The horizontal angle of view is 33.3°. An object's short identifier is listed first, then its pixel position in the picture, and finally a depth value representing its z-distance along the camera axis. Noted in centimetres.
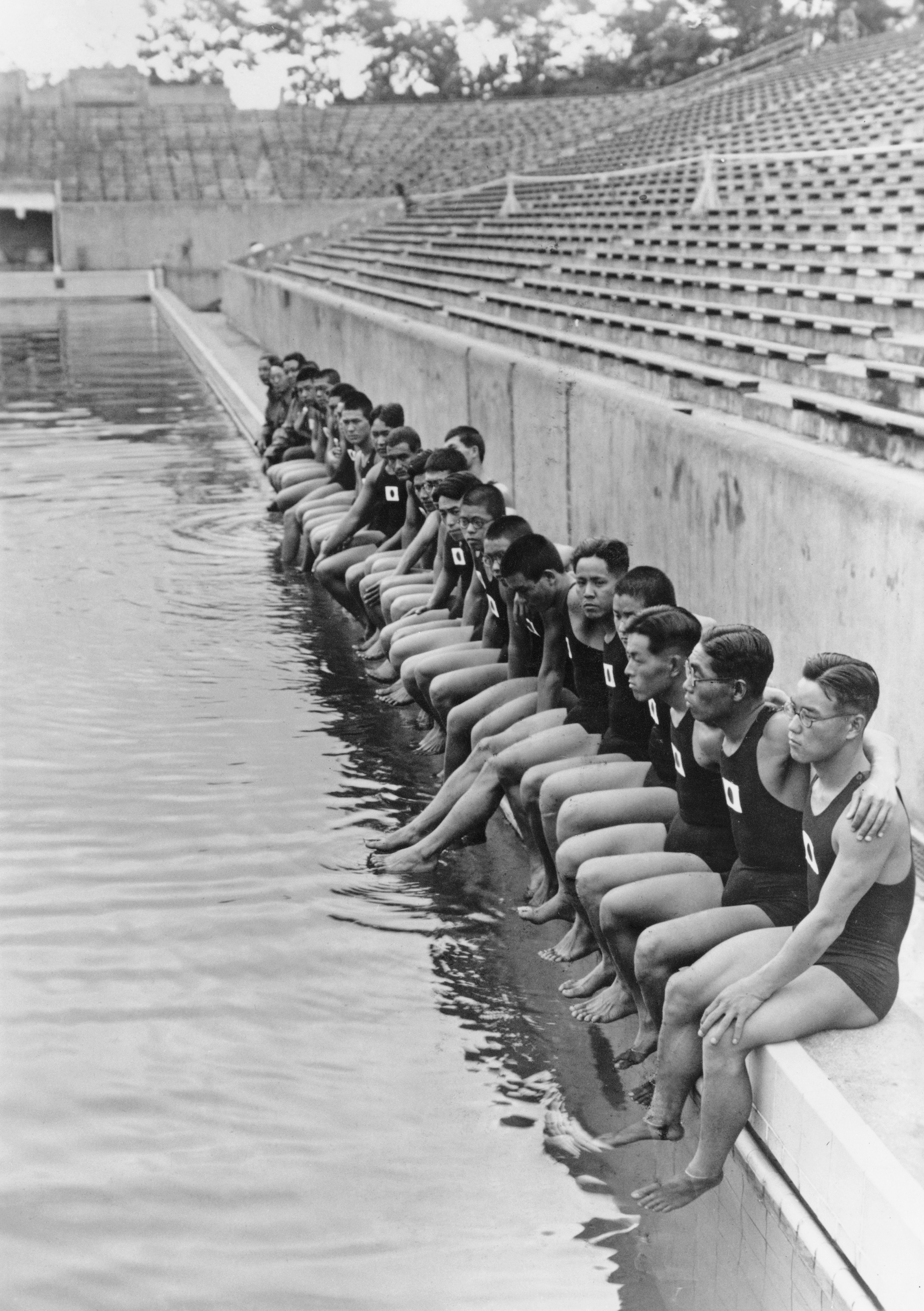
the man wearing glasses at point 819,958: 371
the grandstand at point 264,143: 5144
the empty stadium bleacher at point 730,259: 898
